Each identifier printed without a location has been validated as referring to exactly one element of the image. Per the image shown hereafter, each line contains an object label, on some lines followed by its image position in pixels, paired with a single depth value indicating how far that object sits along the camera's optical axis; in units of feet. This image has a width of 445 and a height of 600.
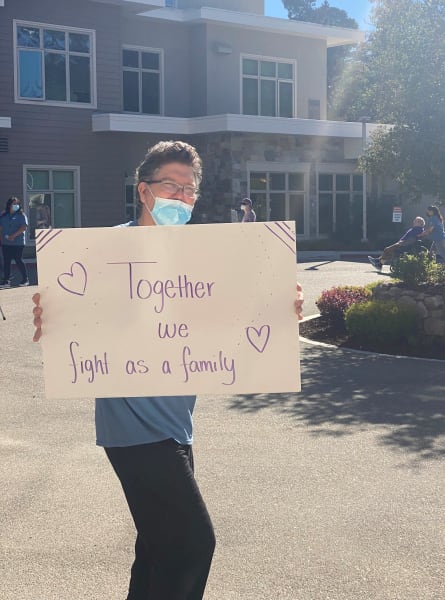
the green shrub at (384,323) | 41.16
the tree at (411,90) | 45.27
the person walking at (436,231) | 64.70
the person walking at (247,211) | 78.79
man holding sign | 11.29
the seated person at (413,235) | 63.18
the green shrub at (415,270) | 44.37
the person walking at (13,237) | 67.67
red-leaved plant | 46.42
